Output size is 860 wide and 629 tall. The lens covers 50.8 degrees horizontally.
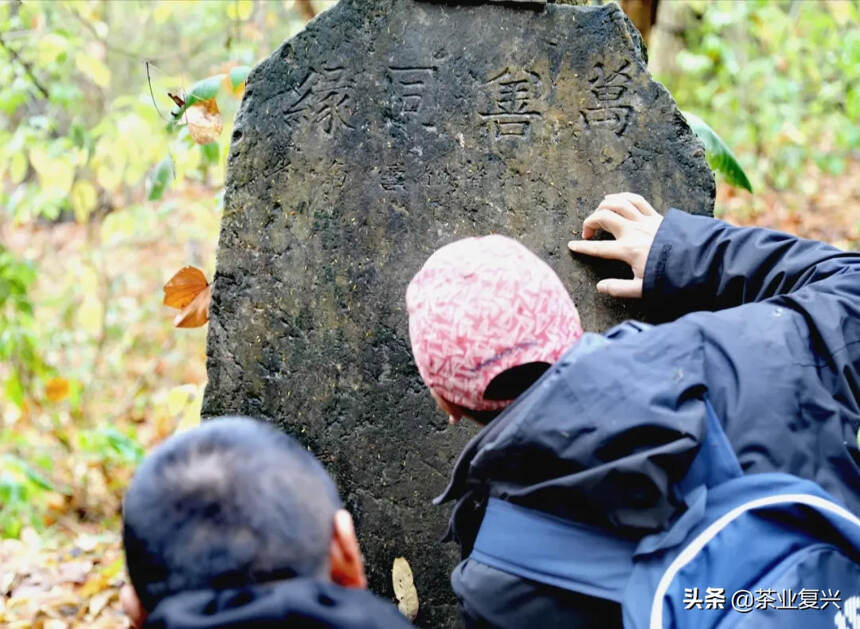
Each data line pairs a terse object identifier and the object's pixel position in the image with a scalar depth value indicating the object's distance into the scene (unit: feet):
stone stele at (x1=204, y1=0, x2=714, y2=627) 7.19
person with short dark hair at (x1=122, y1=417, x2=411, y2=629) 3.33
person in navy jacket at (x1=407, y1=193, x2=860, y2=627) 4.22
